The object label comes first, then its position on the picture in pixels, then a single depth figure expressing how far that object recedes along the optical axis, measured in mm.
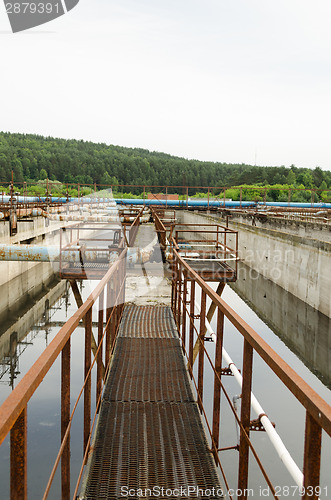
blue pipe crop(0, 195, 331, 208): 32434
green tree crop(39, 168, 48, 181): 94775
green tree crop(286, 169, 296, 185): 99688
